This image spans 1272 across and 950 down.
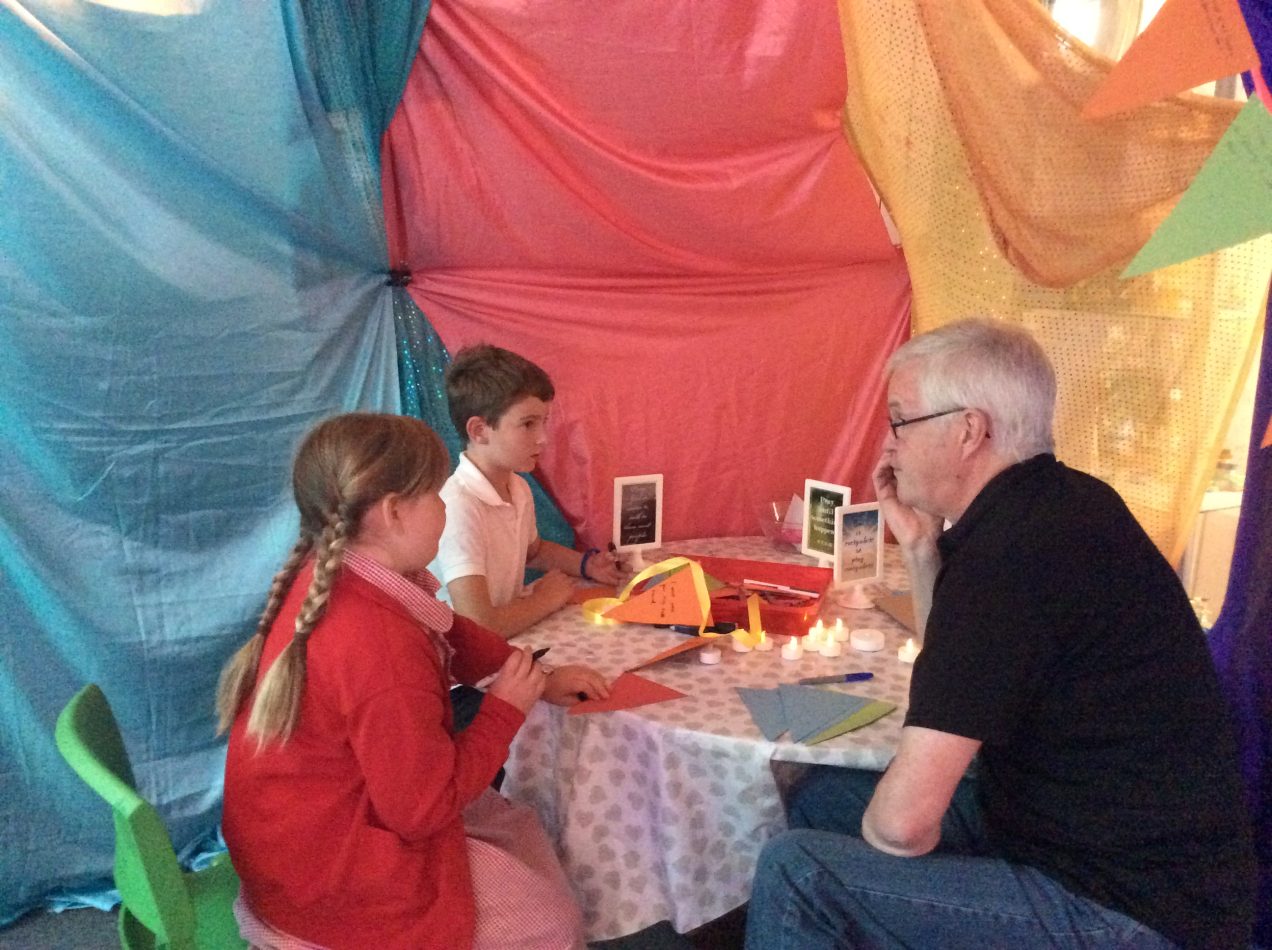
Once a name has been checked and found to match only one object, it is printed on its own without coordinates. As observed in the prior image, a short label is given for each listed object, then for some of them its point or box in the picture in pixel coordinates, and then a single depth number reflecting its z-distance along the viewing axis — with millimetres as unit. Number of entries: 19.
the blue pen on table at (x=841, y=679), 1750
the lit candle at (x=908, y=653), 1849
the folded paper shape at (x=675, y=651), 1828
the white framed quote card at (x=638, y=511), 2418
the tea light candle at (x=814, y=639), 1908
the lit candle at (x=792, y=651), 1862
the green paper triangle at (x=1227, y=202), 1869
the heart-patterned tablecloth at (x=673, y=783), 1550
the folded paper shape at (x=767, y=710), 1554
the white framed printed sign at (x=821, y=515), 2352
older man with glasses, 1276
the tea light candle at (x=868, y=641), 1904
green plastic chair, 1200
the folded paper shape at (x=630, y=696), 1641
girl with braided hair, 1367
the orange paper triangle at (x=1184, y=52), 1854
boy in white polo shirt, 2072
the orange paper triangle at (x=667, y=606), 1980
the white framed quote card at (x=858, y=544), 2203
